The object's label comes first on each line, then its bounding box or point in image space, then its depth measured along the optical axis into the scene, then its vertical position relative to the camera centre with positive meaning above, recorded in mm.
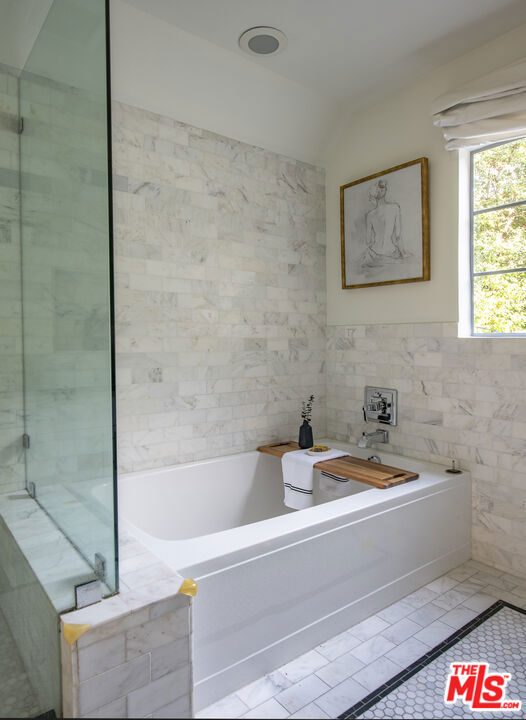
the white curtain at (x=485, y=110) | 2352 +1278
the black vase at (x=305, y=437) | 3180 -574
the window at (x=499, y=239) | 2582 +637
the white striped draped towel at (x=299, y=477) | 2836 -761
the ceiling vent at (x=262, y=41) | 2428 +1660
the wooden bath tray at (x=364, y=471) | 2531 -684
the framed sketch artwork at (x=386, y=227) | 2891 +825
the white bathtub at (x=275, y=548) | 1714 -911
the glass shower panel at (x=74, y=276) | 1352 +253
